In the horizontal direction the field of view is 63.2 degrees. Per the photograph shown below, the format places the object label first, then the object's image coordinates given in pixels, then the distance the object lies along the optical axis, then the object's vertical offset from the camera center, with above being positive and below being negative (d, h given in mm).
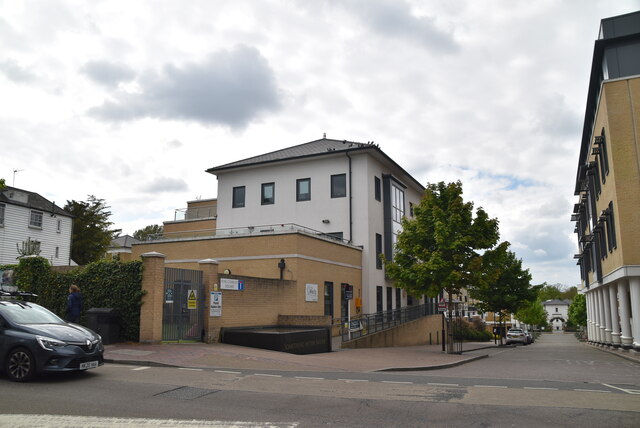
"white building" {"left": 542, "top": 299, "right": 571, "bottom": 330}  147375 -3027
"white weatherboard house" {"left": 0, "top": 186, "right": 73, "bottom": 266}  38250 +5704
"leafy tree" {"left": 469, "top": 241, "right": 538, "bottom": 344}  45875 +770
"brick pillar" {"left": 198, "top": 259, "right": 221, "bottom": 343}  17922 +224
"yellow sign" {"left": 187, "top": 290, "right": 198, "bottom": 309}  17528 -19
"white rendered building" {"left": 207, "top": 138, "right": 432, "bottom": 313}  32000 +6710
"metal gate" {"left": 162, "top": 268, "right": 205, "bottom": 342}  17172 -221
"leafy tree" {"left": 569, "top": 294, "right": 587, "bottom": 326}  83062 -1541
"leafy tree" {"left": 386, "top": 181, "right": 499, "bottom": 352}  23781 +2652
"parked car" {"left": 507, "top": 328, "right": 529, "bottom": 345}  51438 -3541
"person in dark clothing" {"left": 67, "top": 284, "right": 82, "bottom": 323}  15914 -219
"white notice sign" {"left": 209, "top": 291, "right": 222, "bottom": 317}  18045 -187
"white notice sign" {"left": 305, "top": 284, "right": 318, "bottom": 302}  25109 +342
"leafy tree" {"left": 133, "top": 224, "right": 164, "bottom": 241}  80462 +10850
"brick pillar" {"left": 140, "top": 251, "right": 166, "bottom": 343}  16500 +38
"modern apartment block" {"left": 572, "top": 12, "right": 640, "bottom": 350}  23500 +6764
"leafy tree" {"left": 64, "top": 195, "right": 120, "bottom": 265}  48438 +6338
